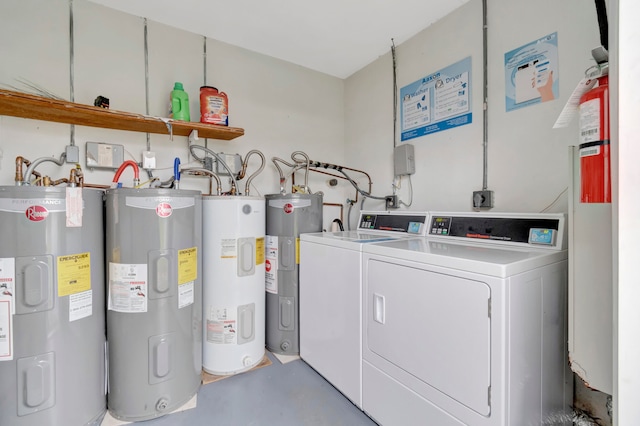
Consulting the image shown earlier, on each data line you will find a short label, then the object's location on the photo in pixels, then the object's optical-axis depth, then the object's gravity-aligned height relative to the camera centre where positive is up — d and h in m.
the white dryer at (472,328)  0.93 -0.45
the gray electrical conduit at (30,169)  1.32 +0.20
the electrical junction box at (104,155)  1.73 +0.35
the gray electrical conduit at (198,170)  1.80 +0.27
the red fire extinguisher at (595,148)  0.72 +0.16
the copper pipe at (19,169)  1.35 +0.20
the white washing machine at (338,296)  1.45 -0.50
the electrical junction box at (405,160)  2.11 +0.37
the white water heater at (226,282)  1.69 -0.43
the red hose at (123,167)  1.48 +0.22
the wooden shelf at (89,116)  1.42 +0.55
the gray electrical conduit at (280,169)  2.25 +0.36
